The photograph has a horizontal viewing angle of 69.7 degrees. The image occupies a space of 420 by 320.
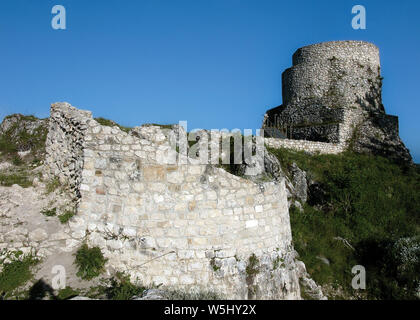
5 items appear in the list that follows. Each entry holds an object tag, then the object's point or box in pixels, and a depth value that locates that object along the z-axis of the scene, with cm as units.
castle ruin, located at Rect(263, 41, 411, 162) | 2147
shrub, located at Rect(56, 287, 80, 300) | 536
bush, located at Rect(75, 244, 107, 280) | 598
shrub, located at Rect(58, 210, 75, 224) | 666
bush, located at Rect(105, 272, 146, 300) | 554
